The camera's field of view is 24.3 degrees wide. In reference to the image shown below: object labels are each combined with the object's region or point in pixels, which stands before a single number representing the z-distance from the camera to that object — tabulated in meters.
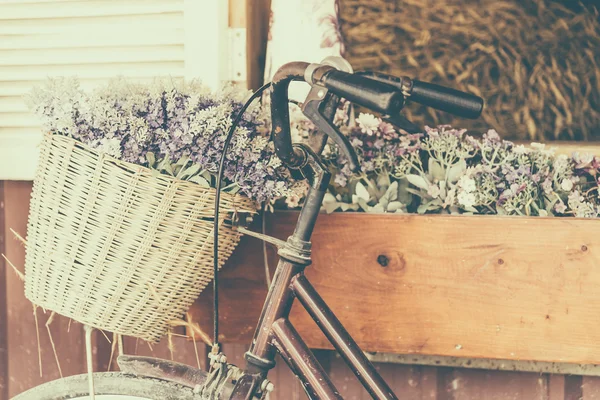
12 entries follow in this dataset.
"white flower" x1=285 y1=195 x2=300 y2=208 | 2.15
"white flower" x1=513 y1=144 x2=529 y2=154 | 2.11
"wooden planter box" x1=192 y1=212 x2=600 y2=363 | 2.06
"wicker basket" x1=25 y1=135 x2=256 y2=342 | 1.85
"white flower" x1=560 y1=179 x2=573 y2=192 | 2.08
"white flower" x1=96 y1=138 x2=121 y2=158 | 1.84
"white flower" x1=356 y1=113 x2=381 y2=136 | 2.16
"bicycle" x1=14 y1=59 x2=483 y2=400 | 1.77
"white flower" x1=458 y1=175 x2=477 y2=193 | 2.09
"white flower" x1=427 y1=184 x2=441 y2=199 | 2.11
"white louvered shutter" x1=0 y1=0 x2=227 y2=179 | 2.25
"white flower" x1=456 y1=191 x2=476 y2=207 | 2.09
